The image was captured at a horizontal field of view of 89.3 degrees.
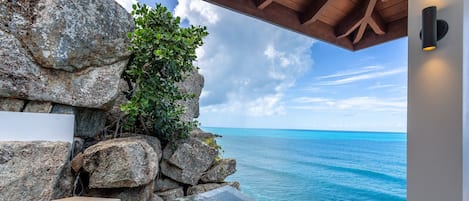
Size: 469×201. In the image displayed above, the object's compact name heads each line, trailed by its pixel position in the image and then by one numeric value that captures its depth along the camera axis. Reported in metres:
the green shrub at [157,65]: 2.31
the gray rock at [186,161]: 2.70
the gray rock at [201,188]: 2.86
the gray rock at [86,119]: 2.01
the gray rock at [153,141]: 2.45
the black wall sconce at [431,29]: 1.12
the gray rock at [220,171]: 3.07
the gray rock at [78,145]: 2.08
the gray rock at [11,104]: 1.70
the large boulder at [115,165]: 1.89
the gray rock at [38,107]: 1.81
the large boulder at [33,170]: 1.58
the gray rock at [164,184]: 2.62
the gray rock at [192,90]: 3.52
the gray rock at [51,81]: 1.70
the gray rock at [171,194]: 2.63
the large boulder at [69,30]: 1.75
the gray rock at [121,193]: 2.04
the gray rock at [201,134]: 3.56
